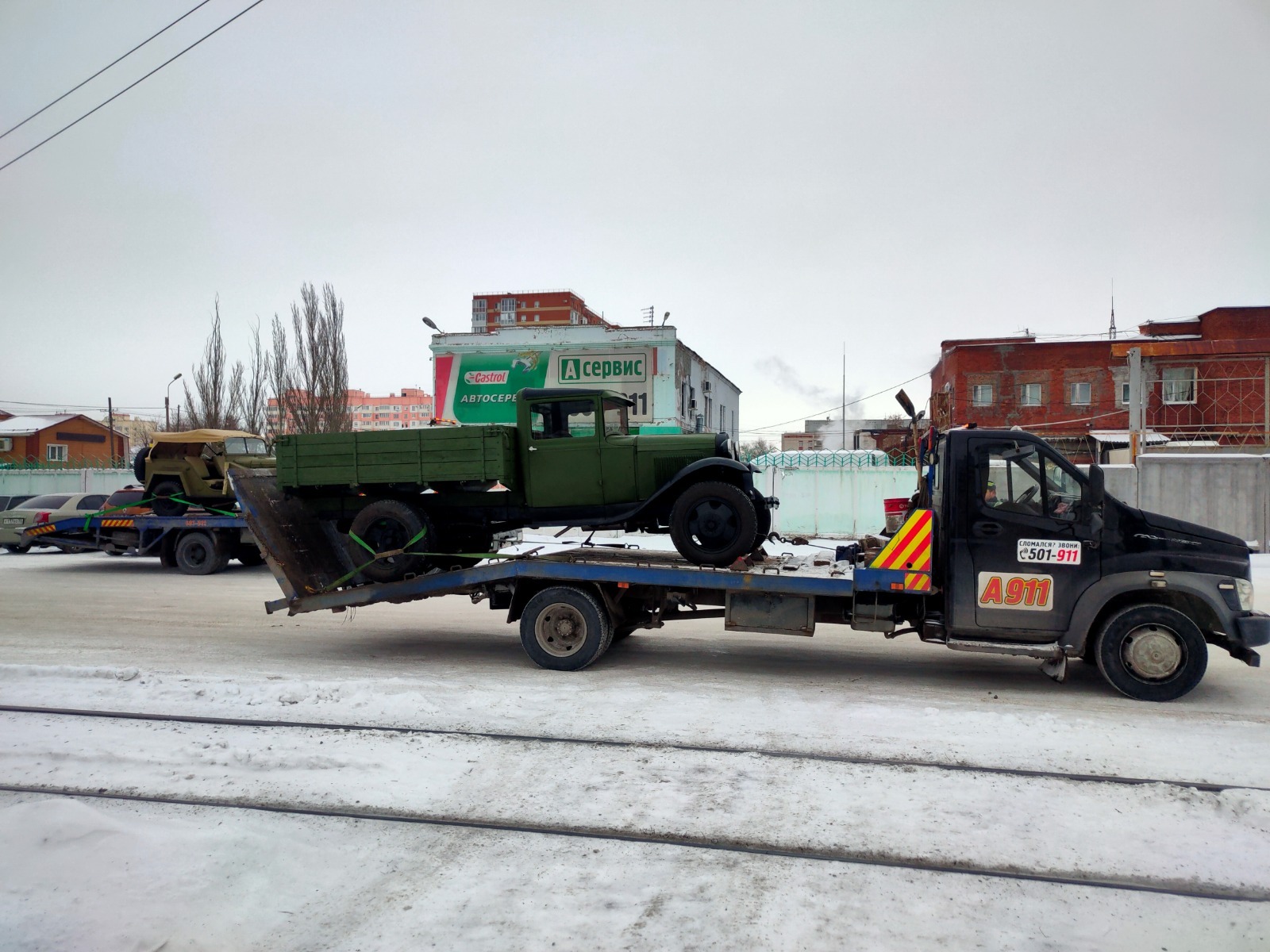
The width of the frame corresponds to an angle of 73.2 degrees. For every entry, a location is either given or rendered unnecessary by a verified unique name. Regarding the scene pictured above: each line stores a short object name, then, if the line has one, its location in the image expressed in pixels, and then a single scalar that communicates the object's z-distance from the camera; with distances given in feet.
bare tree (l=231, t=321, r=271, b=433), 132.36
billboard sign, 108.99
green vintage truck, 28.07
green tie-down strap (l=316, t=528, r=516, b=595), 28.86
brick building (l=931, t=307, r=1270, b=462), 125.18
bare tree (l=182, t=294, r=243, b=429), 135.95
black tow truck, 23.32
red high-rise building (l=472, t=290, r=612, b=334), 268.41
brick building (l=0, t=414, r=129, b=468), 188.65
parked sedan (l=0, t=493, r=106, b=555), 69.21
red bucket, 27.48
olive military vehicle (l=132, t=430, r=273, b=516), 57.11
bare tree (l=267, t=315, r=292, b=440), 127.95
